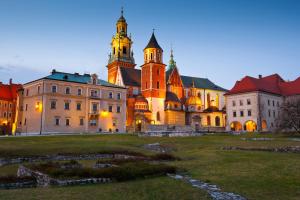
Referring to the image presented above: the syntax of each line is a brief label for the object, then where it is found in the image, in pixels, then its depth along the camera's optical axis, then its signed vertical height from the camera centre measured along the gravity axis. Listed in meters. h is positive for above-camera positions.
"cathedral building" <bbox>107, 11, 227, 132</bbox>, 82.44 +11.65
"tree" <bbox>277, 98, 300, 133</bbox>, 48.12 +1.60
